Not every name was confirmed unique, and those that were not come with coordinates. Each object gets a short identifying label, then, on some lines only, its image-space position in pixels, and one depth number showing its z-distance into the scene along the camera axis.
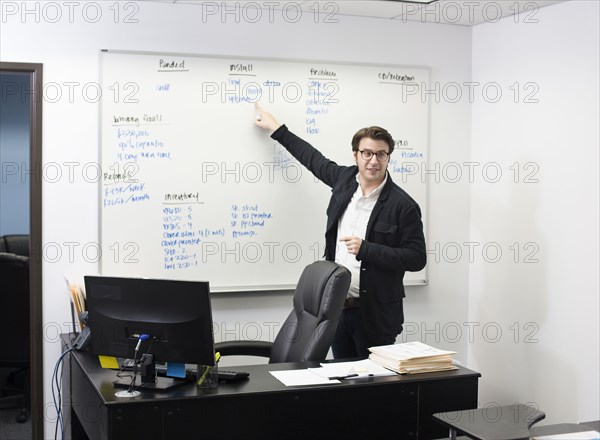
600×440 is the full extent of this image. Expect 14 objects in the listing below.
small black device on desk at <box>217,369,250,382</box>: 2.93
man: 3.76
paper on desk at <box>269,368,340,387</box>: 2.90
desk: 2.68
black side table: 2.07
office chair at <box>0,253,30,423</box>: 4.47
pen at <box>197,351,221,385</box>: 2.88
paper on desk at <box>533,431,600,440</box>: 2.08
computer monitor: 2.81
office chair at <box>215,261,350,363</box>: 3.24
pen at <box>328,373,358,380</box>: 2.97
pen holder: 2.87
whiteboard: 4.02
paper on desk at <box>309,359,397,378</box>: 3.02
